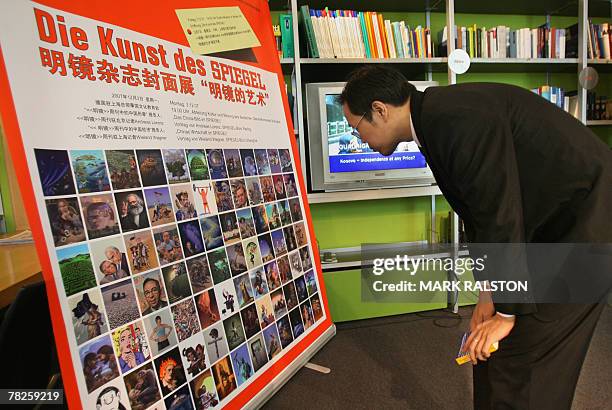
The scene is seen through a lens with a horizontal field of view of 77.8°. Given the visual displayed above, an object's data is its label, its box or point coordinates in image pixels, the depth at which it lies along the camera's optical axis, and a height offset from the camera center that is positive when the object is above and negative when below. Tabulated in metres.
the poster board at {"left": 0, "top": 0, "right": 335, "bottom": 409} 0.90 -0.08
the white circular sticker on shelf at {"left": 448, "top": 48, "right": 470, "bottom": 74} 2.44 +0.46
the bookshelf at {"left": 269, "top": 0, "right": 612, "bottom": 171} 2.42 +0.74
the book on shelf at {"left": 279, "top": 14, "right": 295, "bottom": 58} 2.34 +0.72
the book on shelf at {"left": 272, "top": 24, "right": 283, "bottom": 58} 2.37 +0.71
